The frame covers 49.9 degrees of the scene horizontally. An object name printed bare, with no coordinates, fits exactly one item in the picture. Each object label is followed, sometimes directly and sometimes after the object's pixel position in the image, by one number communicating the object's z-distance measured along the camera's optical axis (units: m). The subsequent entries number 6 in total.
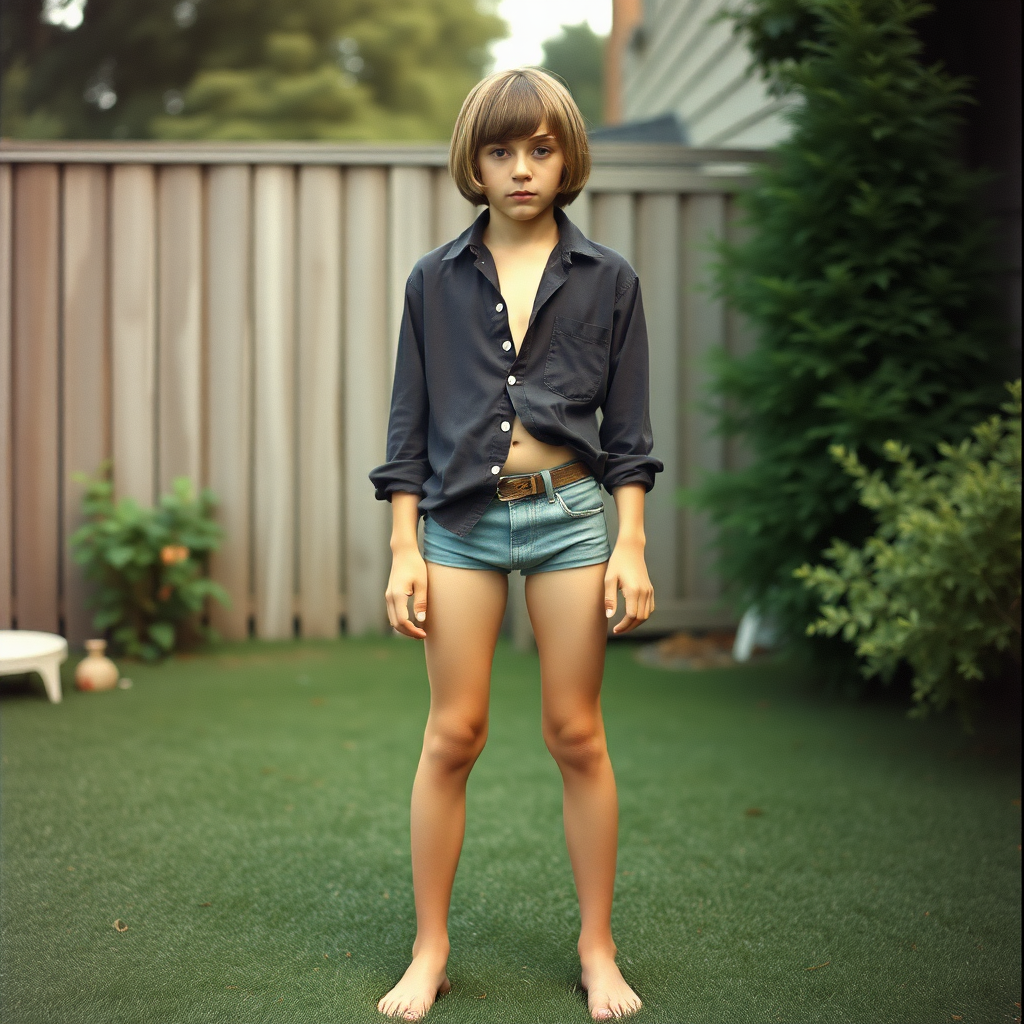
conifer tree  3.84
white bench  3.89
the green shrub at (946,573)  3.01
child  1.90
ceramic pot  4.22
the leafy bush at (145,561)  4.65
